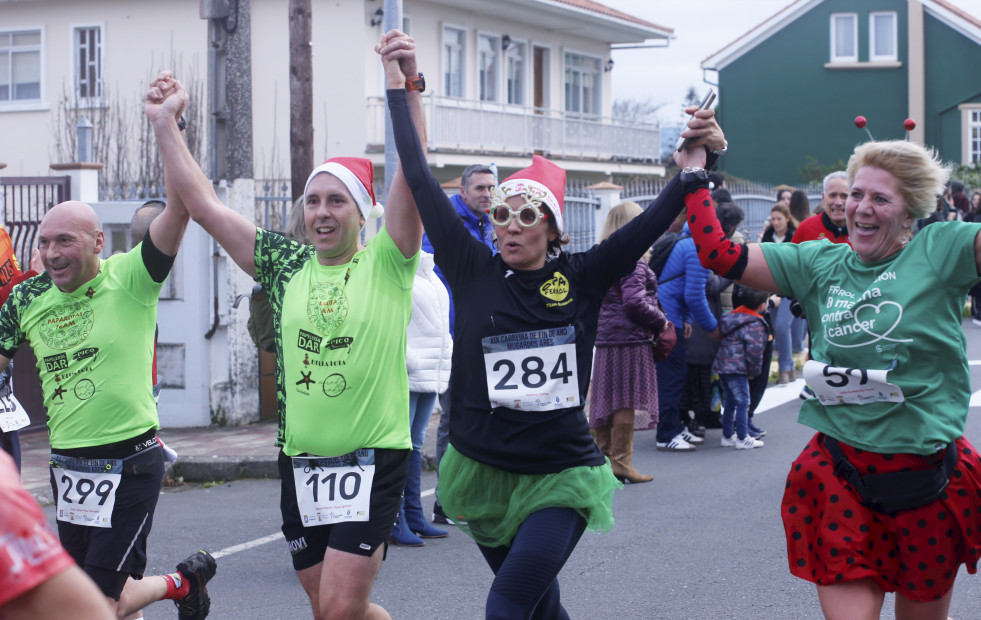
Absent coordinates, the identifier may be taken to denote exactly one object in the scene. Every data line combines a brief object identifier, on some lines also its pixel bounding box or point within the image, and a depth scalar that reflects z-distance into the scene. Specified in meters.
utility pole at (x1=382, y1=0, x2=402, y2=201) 8.84
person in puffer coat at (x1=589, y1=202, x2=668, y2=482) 8.04
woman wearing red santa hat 3.71
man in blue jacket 6.86
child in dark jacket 9.10
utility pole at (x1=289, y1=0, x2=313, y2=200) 11.17
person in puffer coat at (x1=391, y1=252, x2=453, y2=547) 6.61
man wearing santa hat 3.76
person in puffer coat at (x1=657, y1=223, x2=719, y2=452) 8.85
